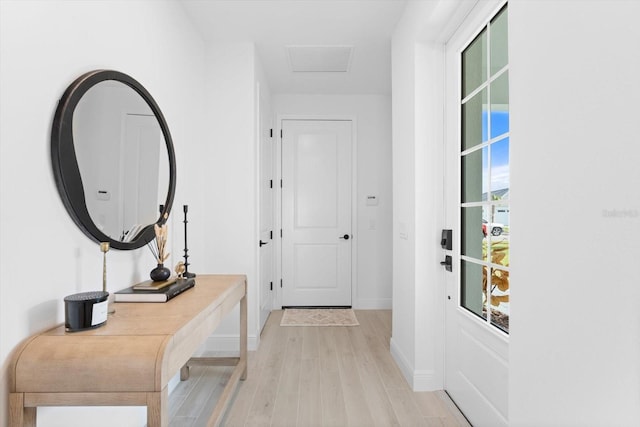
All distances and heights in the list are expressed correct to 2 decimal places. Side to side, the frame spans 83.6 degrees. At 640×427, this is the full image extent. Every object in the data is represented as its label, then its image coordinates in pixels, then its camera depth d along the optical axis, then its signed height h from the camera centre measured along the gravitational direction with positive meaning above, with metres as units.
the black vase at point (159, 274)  1.88 -0.32
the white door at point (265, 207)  3.42 +0.07
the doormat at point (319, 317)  3.73 -1.14
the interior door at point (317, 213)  4.33 +0.01
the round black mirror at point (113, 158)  1.36 +0.25
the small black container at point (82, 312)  1.21 -0.34
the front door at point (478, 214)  1.63 +0.00
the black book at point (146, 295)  1.64 -0.38
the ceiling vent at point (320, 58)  3.14 +1.45
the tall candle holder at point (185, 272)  2.18 -0.36
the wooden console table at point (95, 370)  1.06 -0.47
